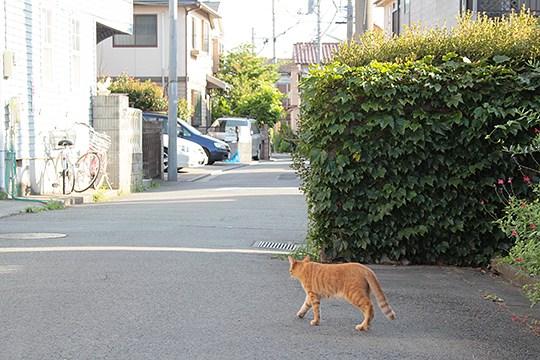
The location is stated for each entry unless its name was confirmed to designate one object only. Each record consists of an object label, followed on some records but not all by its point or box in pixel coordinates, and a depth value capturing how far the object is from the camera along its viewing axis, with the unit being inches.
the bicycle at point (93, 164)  713.6
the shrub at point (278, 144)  2447.1
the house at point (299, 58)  2896.2
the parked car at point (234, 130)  1539.4
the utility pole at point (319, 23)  1761.0
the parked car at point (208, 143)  1253.1
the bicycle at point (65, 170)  692.1
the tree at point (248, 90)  1898.6
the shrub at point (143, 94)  1172.5
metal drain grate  428.5
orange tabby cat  245.1
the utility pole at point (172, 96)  968.9
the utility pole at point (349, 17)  1033.8
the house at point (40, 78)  611.2
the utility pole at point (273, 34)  2642.7
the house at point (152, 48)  1520.7
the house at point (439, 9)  802.8
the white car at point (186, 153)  1115.9
